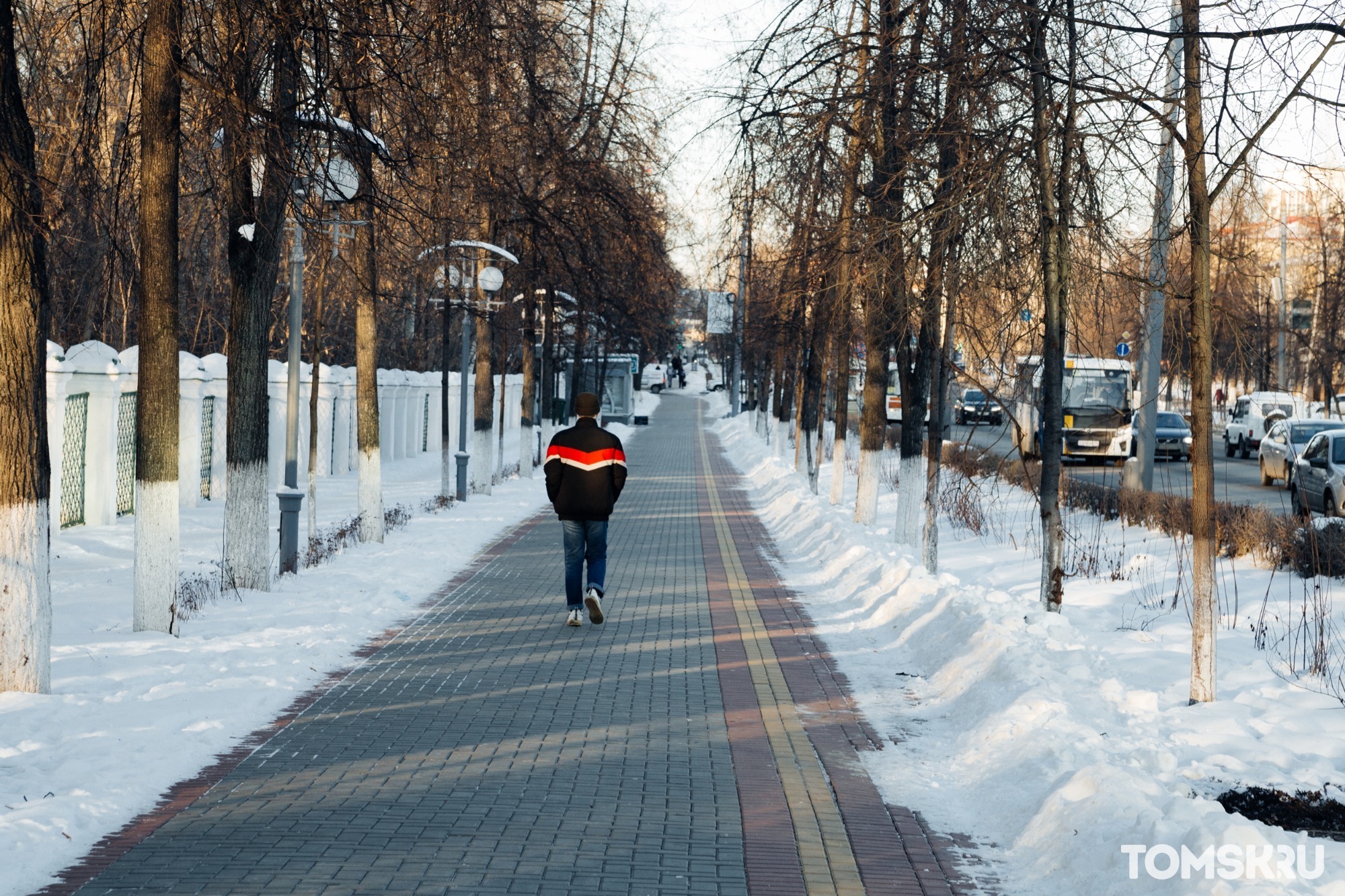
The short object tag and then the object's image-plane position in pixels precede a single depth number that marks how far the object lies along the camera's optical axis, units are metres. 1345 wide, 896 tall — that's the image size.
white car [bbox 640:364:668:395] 133.62
